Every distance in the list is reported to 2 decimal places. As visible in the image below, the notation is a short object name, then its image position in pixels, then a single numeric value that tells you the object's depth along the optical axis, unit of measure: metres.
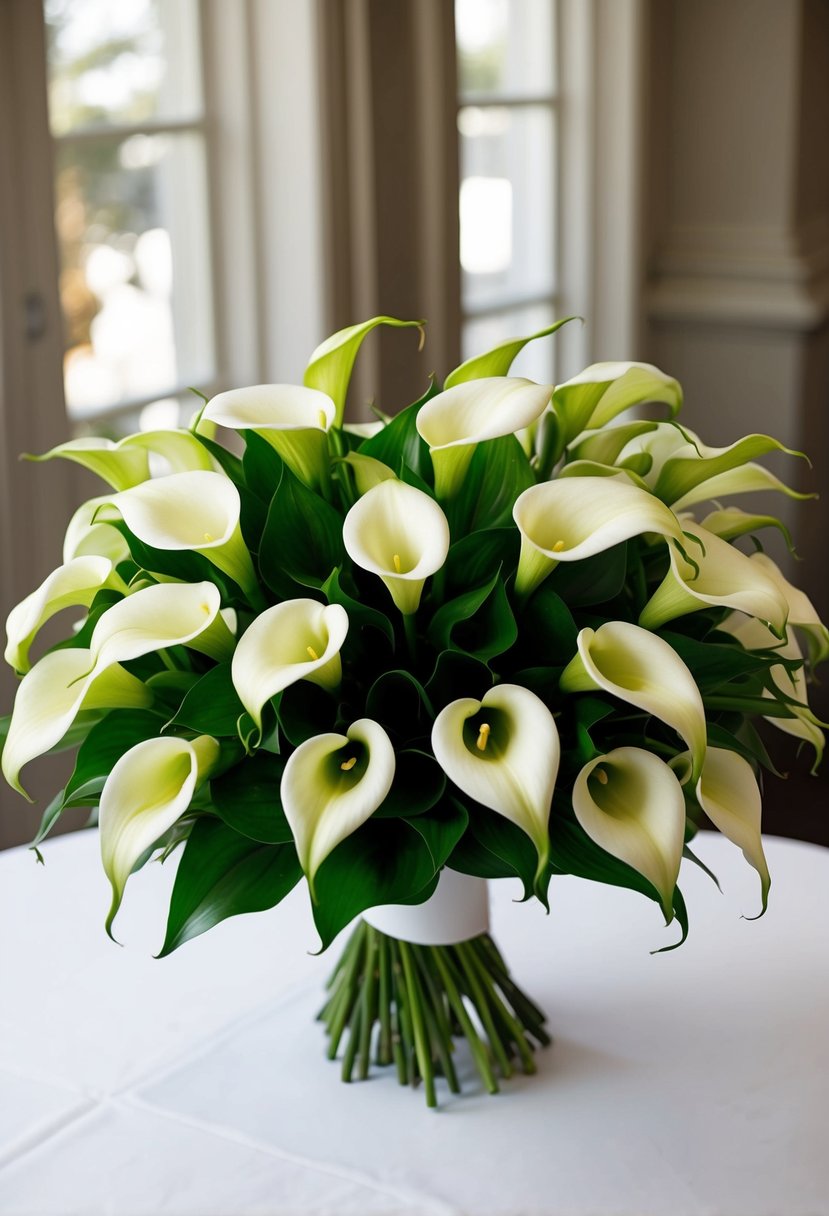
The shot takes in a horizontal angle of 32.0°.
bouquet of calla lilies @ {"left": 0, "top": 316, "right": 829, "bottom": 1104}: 0.68
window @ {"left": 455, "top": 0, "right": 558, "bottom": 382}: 2.42
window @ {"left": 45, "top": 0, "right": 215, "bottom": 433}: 1.72
